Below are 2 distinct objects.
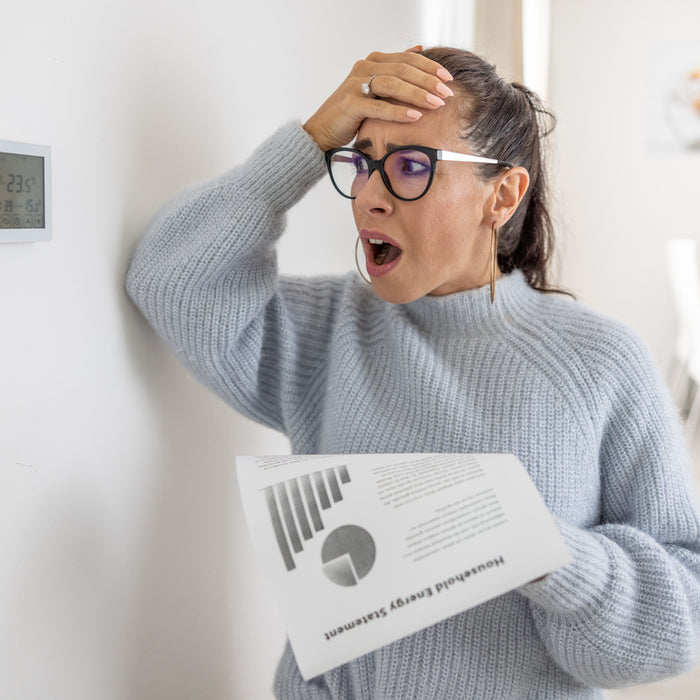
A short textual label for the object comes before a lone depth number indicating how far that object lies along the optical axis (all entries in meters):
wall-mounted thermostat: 0.58
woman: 0.82
